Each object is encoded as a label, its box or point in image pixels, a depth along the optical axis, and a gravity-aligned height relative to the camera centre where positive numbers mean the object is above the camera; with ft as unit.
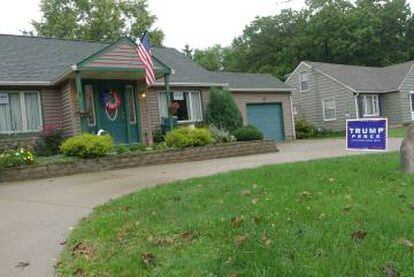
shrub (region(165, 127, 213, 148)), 59.16 -2.12
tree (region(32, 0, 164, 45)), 149.28 +28.44
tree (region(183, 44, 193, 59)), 241.57 +29.69
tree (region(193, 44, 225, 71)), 207.43 +23.08
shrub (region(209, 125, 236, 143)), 66.74 -2.56
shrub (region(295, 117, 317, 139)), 109.94 -4.05
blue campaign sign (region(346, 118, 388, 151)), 33.42 -1.82
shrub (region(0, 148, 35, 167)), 47.44 -2.40
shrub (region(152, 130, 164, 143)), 72.33 -2.12
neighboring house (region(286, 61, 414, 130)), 120.47 +2.49
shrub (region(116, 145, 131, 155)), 55.51 -2.71
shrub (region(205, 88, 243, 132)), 77.61 +0.42
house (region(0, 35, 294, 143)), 62.64 +4.27
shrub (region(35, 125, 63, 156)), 63.87 -1.59
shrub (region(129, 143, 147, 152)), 57.88 -2.77
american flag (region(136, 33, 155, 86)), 61.31 +6.76
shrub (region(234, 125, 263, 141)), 67.21 -2.53
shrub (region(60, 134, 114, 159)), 52.03 -2.01
